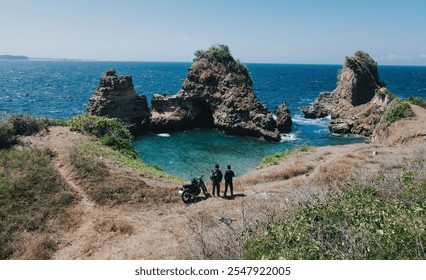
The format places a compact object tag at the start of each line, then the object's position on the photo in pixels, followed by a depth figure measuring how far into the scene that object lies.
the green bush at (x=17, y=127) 25.01
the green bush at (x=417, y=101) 44.70
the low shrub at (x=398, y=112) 39.25
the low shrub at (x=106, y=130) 29.58
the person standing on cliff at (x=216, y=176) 19.69
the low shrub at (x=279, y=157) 30.67
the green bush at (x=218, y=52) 60.72
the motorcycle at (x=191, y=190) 19.56
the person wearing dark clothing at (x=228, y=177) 19.52
